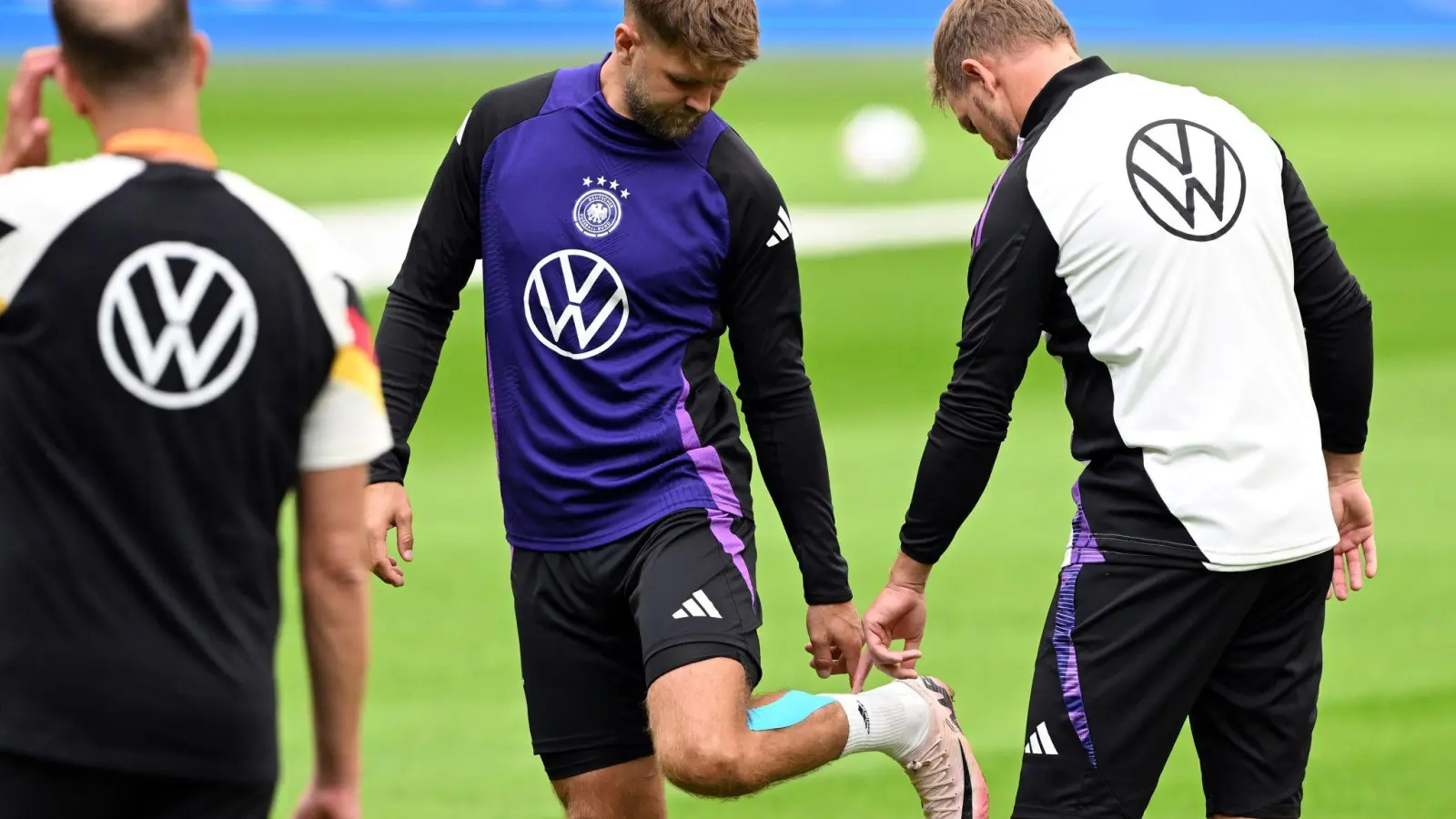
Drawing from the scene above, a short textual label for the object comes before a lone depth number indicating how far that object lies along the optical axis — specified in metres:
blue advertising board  43.59
